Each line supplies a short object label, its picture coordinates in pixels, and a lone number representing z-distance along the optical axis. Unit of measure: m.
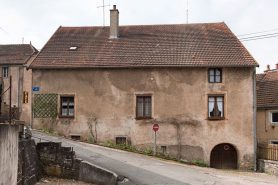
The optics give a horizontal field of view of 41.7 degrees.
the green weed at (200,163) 22.58
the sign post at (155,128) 21.96
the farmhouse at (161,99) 23.25
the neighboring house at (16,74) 39.66
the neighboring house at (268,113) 26.41
